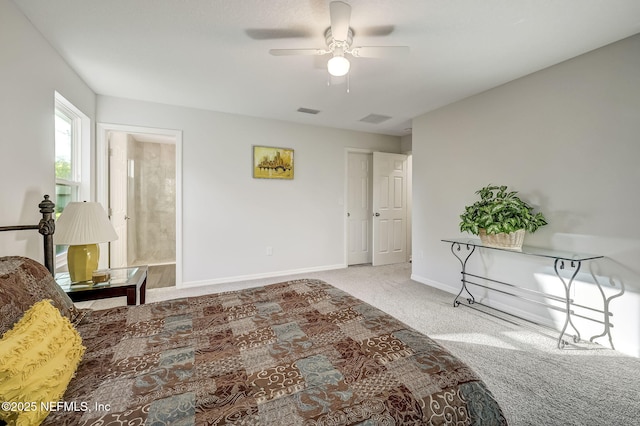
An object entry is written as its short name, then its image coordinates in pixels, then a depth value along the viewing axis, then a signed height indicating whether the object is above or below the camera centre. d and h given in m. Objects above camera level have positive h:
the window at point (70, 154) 2.59 +0.58
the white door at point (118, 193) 3.57 +0.24
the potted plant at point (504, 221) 2.51 -0.08
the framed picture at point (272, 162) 4.07 +0.73
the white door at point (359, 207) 5.05 +0.08
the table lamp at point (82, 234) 1.92 -0.17
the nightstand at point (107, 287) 1.90 -0.55
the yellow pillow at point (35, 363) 0.71 -0.46
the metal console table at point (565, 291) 2.21 -0.75
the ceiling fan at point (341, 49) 1.69 +1.13
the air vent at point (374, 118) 4.07 +1.41
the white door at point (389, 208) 4.94 +0.06
